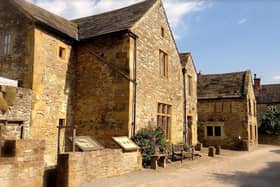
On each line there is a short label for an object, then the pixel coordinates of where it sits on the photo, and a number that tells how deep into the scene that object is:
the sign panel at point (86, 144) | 9.50
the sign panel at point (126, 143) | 11.18
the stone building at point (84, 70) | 13.01
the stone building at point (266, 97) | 40.38
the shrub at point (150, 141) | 13.30
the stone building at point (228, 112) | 26.23
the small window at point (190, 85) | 22.10
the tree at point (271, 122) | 34.28
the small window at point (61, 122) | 14.05
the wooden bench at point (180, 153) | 15.53
